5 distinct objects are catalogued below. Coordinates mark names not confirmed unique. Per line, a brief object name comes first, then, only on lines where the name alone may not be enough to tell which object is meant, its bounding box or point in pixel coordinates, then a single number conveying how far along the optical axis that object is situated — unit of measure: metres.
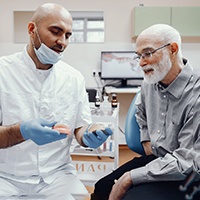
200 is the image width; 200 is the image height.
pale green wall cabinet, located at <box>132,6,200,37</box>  3.68
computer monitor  3.87
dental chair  1.55
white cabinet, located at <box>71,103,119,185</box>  2.15
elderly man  1.05
